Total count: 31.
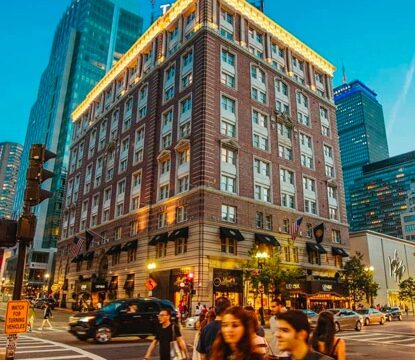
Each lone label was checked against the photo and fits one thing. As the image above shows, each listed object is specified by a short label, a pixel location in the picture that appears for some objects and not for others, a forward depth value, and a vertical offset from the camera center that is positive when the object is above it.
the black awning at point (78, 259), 51.73 +4.42
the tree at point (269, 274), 33.00 +1.76
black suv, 17.47 -1.25
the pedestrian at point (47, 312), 23.22 -1.21
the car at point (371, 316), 33.19 -1.71
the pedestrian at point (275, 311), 7.92 -0.43
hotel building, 35.94 +13.91
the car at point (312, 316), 24.95 -1.40
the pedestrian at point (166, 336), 7.95 -0.86
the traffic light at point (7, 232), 6.54 +0.98
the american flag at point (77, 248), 42.47 +4.80
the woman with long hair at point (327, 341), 5.10 -0.59
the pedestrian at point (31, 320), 22.31 -1.62
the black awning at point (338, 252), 44.94 +5.02
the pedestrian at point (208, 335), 5.68 -0.60
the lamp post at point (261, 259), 30.44 +2.95
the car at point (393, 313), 42.31 -1.77
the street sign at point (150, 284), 28.91 +0.67
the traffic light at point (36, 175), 6.82 +2.09
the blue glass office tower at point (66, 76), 101.19 +65.18
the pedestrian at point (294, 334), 3.53 -0.36
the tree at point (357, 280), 44.09 +1.75
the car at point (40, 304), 51.81 -1.52
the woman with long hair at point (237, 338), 3.87 -0.43
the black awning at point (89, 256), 50.97 +4.69
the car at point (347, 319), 26.59 -1.60
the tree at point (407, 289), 56.72 +1.06
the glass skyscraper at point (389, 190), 182.12 +50.36
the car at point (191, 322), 26.32 -1.89
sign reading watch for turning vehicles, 6.23 -0.39
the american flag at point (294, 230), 34.53 +5.64
